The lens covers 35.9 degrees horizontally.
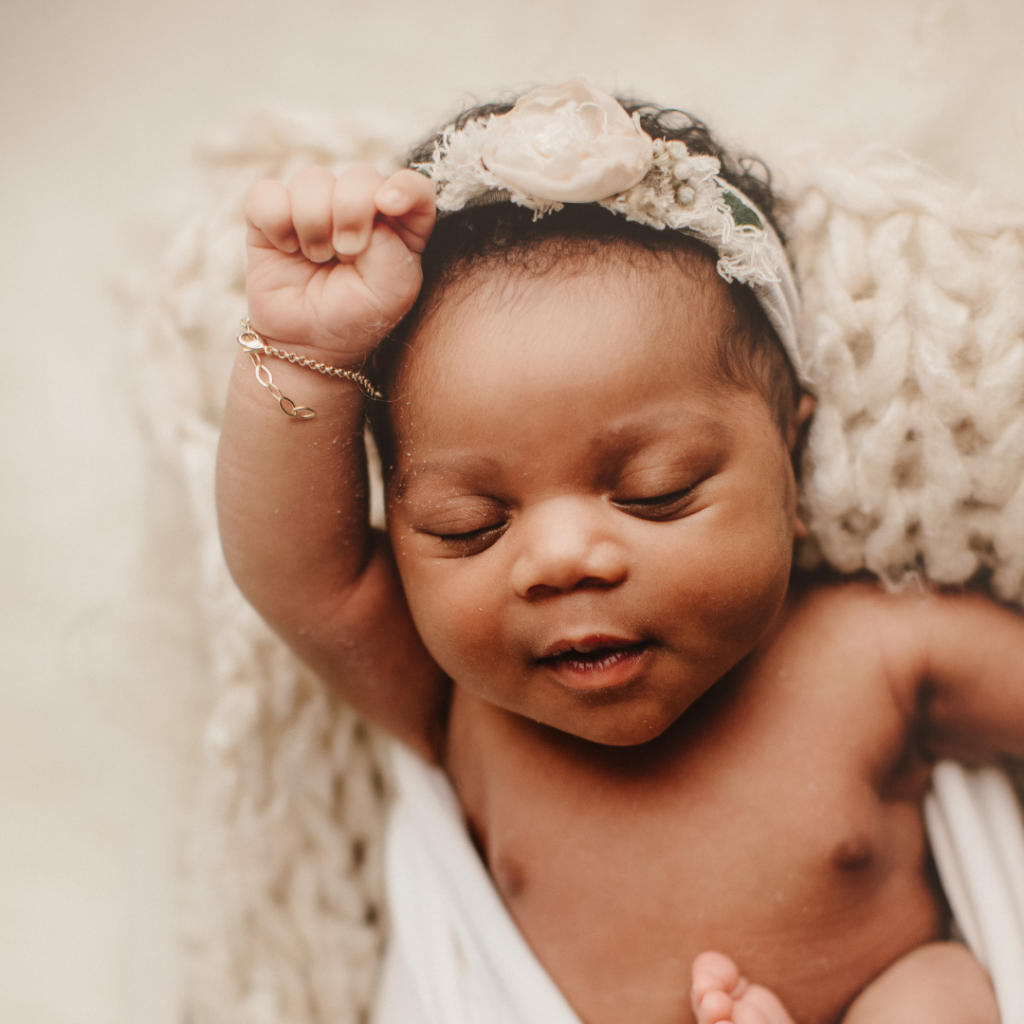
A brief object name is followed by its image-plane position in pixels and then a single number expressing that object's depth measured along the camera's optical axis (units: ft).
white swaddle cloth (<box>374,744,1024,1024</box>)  1.28
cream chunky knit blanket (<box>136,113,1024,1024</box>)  1.25
